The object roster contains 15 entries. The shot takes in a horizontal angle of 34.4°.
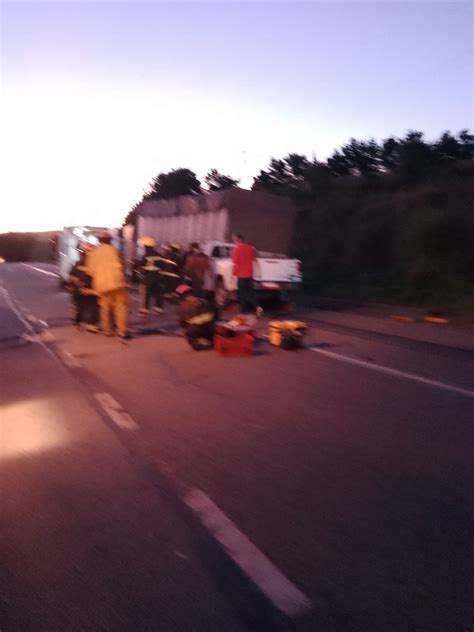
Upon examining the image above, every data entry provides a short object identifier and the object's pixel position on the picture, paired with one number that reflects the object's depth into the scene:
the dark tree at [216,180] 61.44
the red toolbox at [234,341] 12.21
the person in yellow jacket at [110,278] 13.57
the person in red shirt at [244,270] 16.52
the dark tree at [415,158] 41.06
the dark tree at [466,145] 44.62
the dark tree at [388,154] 49.97
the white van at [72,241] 25.77
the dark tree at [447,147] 43.81
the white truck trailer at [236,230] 19.98
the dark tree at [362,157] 51.56
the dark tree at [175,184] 63.09
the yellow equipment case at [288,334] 12.79
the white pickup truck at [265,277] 19.77
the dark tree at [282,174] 56.09
